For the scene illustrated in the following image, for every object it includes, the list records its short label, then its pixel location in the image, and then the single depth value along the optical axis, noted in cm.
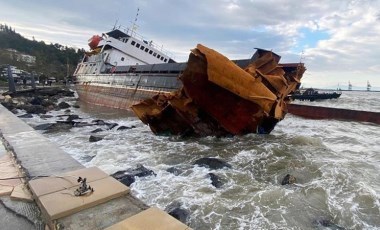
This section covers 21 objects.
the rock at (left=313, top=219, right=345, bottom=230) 451
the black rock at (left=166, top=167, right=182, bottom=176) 699
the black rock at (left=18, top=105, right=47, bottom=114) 2036
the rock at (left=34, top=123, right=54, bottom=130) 1346
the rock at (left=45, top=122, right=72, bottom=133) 1312
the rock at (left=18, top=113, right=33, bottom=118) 1802
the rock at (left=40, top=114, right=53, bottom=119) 1808
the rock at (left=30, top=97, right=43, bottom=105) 2542
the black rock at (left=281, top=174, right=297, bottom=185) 628
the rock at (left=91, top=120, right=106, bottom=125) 1522
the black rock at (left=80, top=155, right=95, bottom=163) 811
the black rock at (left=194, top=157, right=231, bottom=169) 740
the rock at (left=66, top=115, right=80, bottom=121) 1658
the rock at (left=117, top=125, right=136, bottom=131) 1353
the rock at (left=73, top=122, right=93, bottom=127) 1459
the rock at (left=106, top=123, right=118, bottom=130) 1412
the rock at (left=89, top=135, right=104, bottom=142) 1079
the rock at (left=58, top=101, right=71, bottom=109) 2434
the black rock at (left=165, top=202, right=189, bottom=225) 471
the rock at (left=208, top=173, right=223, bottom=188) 611
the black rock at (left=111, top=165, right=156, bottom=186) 628
